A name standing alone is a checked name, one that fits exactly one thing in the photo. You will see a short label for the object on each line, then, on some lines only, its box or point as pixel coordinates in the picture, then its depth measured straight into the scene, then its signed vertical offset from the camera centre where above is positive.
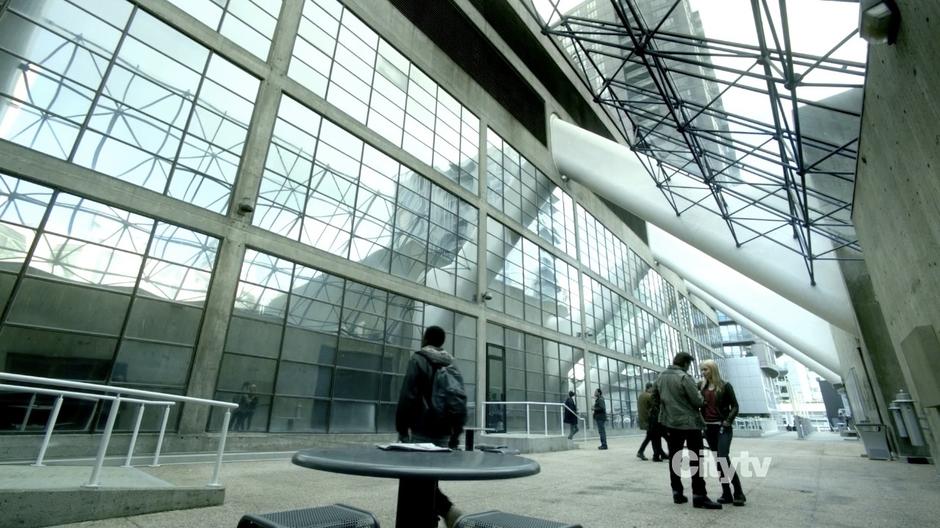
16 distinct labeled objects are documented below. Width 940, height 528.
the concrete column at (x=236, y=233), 8.16 +3.54
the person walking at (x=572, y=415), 14.37 -0.24
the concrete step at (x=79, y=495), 2.87 -0.72
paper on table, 2.27 -0.22
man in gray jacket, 4.41 -0.11
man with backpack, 3.24 +0.01
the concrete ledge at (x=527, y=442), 10.53 -0.86
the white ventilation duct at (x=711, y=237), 11.02 +5.18
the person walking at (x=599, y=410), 13.37 -0.05
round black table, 1.53 -0.23
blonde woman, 4.69 -0.02
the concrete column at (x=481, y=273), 14.80 +4.96
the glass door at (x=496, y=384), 14.98 +0.81
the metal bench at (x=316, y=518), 1.70 -0.51
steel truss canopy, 6.35 +5.58
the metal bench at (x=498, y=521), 1.81 -0.49
